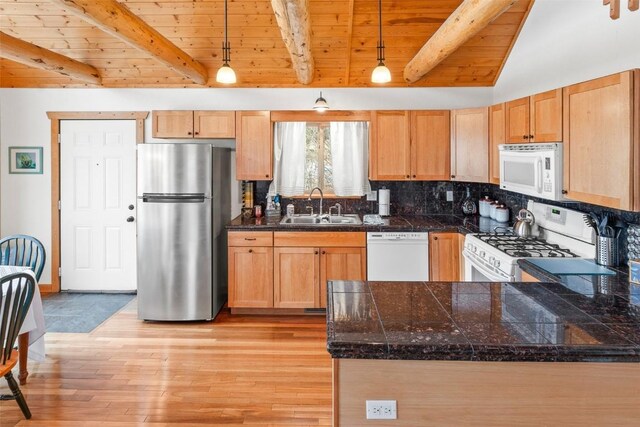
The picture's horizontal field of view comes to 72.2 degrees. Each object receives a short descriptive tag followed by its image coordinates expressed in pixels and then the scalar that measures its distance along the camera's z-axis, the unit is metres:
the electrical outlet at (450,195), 4.97
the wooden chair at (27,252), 3.36
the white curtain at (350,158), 4.88
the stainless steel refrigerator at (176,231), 4.12
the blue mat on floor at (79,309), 4.11
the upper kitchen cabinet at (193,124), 4.66
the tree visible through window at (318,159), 4.93
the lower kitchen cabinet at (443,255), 4.20
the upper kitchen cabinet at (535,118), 2.84
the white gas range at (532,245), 2.93
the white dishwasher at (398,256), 4.23
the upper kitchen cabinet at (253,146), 4.64
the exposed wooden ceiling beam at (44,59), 3.59
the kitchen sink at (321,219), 4.71
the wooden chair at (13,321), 2.46
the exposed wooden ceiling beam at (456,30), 2.72
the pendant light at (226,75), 3.07
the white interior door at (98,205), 5.07
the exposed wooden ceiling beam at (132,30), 2.71
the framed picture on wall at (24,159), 5.05
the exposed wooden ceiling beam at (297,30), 2.66
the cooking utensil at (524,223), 3.65
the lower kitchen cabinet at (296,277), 4.31
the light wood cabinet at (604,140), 2.13
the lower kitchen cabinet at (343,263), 4.29
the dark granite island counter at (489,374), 1.48
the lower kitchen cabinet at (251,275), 4.33
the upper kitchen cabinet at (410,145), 4.62
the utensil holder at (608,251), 2.66
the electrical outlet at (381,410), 1.53
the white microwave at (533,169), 2.81
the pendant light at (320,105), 4.14
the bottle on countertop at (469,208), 4.87
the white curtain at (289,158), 4.87
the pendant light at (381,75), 3.08
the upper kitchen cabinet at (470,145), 4.20
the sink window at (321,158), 4.88
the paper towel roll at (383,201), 4.84
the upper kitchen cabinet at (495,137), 3.84
